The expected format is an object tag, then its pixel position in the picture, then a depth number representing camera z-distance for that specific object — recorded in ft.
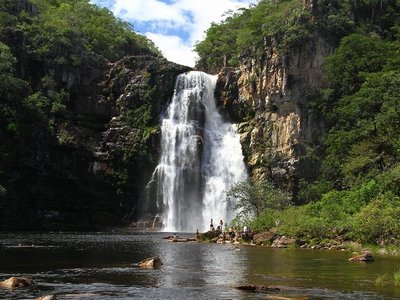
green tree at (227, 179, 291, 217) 140.97
